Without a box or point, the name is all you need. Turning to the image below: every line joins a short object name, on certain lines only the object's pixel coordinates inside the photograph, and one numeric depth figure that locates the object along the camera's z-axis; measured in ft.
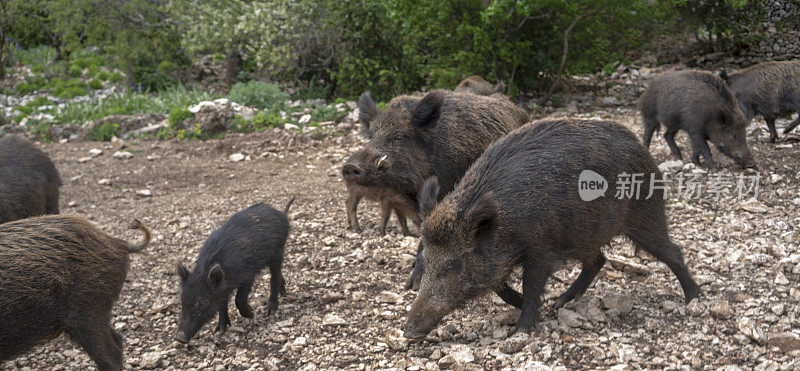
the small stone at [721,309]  12.41
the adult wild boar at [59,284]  11.12
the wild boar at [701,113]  23.34
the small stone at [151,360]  13.16
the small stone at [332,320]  14.12
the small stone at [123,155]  29.94
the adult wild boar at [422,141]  14.99
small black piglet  13.78
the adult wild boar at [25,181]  17.02
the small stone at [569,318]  12.76
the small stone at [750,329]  11.30
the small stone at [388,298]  14.96
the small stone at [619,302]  13.14
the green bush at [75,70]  50.37
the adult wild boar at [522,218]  11.76
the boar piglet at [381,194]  14.71
